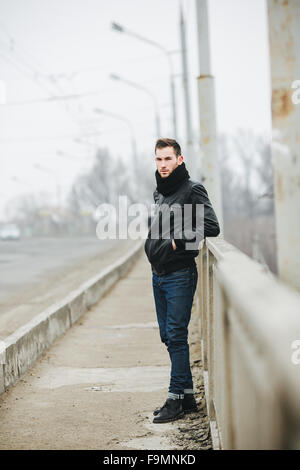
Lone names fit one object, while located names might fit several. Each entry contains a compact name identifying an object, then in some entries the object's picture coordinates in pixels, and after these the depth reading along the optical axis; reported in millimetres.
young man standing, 9039
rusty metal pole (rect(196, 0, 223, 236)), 21328
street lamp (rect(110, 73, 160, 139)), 61625
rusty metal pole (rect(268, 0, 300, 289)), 5039
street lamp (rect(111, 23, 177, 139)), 47250
